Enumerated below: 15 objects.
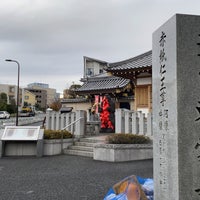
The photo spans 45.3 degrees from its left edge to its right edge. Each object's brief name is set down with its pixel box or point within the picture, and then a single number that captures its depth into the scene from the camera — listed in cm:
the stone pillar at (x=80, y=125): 1216
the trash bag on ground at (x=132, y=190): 383
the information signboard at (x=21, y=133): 1043
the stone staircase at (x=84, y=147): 1054
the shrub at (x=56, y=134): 1100
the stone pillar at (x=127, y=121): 1068
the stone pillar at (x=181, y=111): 300
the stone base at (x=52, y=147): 1077
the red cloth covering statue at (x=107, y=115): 1495
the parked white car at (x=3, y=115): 4734
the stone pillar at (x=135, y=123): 1045
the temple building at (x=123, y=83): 1300
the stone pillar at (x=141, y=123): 1019
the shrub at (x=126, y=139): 938
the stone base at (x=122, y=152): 912
